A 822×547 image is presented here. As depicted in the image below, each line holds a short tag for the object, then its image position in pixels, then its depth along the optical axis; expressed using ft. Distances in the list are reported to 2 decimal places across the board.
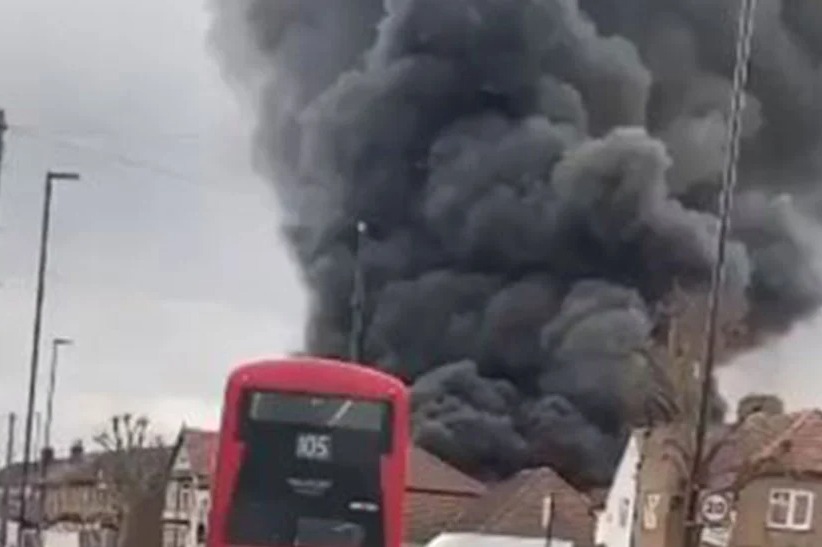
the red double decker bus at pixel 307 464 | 74.33
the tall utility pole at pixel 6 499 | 155.73
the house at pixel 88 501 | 221.25
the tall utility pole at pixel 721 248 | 93.09
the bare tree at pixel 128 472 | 242.37
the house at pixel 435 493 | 271.49
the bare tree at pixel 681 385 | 128.77
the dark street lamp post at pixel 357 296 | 174.81
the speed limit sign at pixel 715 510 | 98.94
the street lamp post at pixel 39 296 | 156.04
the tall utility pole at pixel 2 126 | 106.83
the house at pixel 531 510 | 245.24
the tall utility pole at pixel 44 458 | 242.35
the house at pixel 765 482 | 181.57
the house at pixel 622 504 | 217.15
